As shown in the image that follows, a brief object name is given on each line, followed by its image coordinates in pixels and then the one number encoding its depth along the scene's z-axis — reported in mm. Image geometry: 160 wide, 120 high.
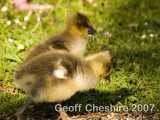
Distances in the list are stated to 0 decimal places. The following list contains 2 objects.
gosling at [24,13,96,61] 3326
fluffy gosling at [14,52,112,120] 2727
